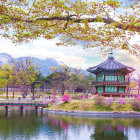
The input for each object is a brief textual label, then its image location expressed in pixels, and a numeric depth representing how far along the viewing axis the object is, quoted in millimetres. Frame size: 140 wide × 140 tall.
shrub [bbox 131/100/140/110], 43125
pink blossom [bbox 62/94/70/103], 47962
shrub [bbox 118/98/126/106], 44259
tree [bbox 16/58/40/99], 66888
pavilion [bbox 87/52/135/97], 52688
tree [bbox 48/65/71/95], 69800
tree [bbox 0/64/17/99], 67112
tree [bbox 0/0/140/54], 11156
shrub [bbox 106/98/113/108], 43812
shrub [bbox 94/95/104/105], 44844
